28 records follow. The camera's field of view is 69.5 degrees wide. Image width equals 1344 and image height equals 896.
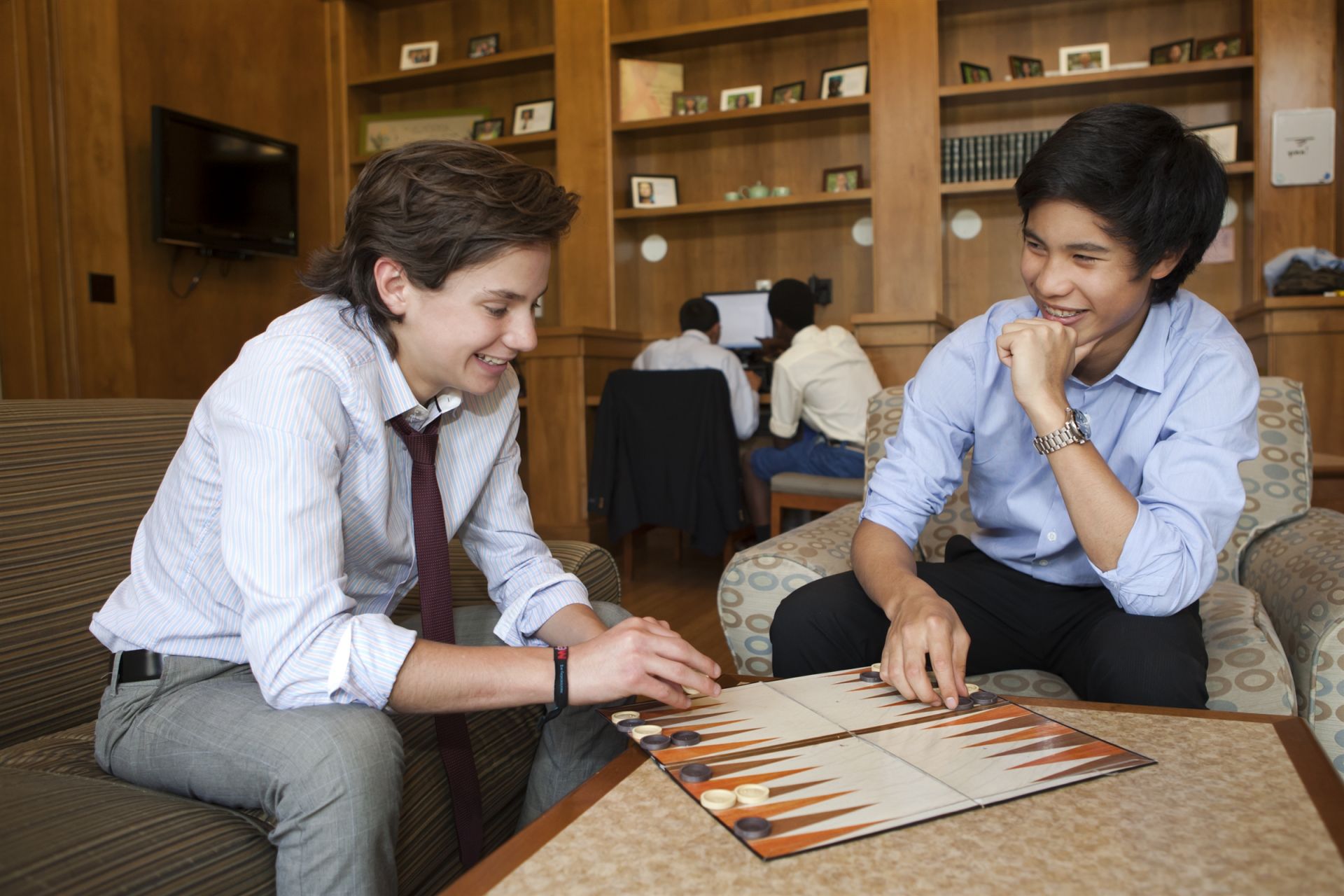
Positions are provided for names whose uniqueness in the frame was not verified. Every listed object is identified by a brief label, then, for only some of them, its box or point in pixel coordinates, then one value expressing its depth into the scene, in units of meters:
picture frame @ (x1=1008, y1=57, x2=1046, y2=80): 4.38
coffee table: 0.65
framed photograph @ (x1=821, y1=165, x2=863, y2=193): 4.68
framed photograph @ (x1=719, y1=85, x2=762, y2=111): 4.79
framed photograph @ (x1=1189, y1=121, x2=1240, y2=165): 4.10
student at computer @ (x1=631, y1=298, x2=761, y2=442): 3.93
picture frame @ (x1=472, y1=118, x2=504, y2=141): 5.21
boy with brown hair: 0.93
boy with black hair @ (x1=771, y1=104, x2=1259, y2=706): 1.18
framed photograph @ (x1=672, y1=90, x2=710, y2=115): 4.84
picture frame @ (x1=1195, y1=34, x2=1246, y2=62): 4.09
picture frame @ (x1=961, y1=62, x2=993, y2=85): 4.37
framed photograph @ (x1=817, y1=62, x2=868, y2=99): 4.54
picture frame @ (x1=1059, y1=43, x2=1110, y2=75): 4.33
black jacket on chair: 3.61
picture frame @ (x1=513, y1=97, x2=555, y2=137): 5.11
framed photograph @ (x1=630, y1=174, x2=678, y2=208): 4.93
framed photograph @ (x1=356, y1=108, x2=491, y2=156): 5.36
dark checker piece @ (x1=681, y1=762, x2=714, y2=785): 0.81
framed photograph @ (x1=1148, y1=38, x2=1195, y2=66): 4.18
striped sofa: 0.86
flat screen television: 4.20
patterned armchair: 1.25
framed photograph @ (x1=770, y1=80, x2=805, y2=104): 4.73
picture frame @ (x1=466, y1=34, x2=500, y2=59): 5.26
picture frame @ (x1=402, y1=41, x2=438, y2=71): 5.42
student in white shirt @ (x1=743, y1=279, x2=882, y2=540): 3.66
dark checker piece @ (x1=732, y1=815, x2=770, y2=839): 0.71
